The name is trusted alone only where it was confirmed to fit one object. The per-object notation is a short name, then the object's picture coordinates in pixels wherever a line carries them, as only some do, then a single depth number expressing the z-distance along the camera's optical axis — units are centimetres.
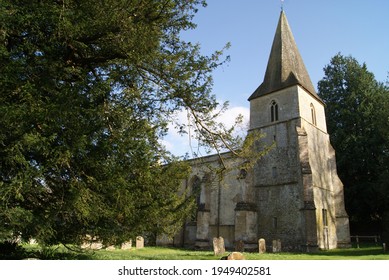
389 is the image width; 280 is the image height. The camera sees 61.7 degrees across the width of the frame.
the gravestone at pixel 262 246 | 1832
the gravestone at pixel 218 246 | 1517
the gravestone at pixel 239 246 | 1808
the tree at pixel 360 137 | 2689
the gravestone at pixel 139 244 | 2356
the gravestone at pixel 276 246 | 1939
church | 2119
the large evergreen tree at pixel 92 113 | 648
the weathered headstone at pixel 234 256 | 974
